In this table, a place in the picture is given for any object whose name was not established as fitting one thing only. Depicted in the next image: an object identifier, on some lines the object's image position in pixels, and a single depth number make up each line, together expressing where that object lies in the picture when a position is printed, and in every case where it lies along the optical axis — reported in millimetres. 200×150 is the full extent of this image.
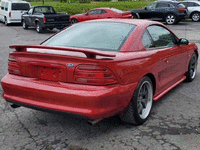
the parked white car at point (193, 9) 23719
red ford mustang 3285
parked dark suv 21312
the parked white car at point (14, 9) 20938
